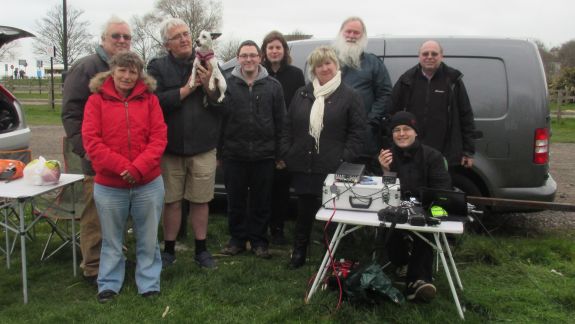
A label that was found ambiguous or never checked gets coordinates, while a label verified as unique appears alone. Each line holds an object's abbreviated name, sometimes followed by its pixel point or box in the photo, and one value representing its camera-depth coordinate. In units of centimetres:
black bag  306
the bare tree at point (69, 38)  2995
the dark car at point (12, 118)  505
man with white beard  414
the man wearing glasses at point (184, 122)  357
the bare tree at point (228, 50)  3331
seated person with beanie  344
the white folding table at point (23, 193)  314
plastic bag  341
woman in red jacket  313
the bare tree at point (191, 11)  3869
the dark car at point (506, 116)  436
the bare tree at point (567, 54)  3512
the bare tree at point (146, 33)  3316
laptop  310
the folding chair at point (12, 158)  392
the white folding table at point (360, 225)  289
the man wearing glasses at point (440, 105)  396
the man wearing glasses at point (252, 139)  393
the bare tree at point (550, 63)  3209
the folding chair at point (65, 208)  389
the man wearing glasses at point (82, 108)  338
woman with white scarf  366
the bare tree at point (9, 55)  3149
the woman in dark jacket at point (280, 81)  430
